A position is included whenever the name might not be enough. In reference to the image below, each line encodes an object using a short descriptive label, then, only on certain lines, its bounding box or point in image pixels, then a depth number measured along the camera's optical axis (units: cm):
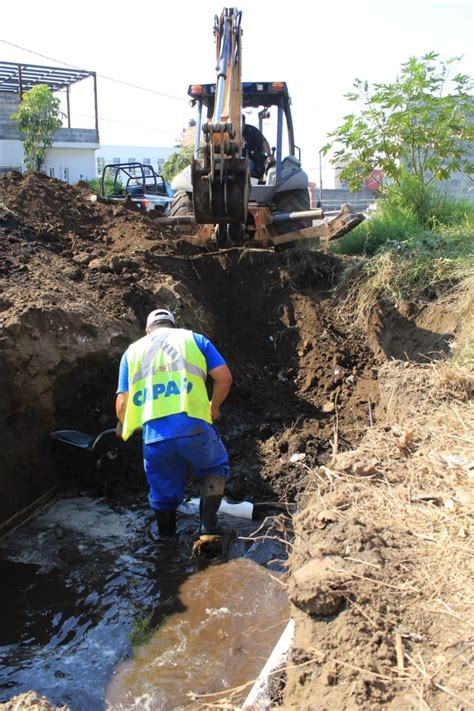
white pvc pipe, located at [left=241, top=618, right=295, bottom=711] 265
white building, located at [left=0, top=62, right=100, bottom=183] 2673
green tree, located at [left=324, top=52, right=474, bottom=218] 934
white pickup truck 1278
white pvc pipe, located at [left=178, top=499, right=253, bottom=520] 487
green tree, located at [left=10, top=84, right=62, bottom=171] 2264
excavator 619
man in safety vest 431
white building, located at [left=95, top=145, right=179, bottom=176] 5638
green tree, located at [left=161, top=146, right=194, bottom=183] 3267
